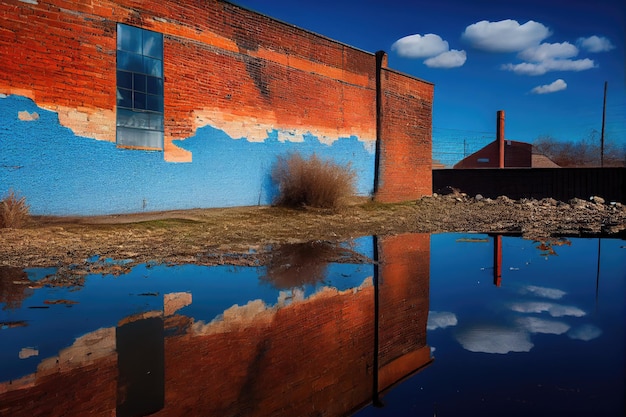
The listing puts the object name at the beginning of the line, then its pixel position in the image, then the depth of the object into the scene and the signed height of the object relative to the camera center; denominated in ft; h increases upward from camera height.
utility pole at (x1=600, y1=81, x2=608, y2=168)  121.29 +21.95
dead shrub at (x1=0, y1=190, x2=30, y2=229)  22.77 -1.03
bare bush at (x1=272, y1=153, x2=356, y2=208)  37.14 +1.00
